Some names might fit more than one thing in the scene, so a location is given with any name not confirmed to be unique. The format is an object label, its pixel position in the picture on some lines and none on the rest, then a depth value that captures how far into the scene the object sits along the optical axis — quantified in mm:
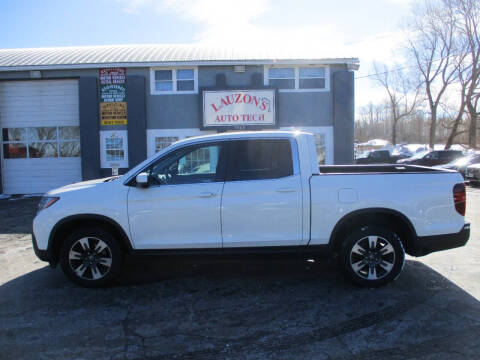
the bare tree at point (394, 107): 51581
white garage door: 14359
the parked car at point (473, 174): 16281
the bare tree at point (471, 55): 30719
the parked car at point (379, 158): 27703
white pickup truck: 4355
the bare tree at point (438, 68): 33812
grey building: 13656
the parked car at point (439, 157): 22312
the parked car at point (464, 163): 17800
